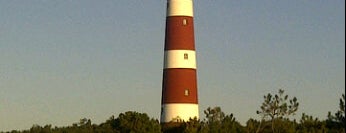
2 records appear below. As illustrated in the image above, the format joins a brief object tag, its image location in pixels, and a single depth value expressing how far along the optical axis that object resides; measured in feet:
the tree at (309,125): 204.33
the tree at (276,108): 211.20
